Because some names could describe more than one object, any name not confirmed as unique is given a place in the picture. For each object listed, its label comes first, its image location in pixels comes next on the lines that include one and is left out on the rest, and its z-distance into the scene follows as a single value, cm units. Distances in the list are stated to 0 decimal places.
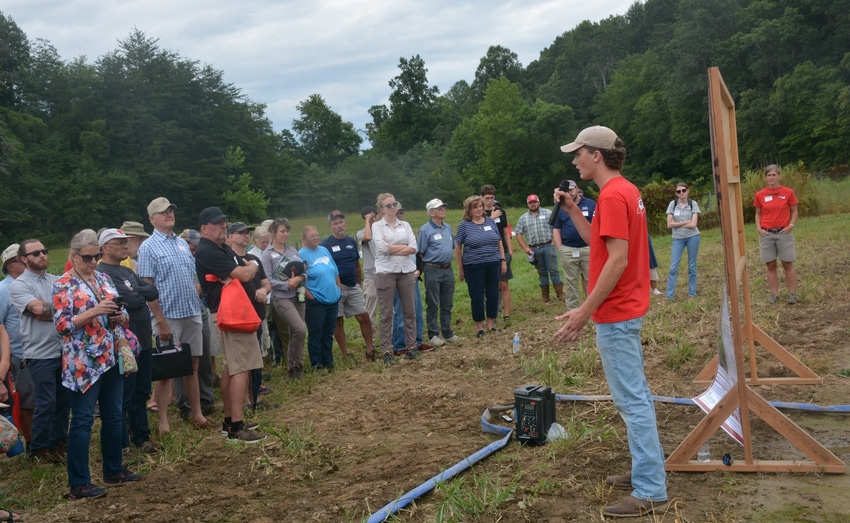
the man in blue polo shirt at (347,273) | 1009
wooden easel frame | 436
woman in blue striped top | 1064
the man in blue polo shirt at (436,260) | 1041
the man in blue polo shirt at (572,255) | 1062
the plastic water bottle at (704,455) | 489
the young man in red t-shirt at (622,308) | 398
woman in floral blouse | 539
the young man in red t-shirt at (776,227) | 1046
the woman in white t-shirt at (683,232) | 1162
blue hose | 440
